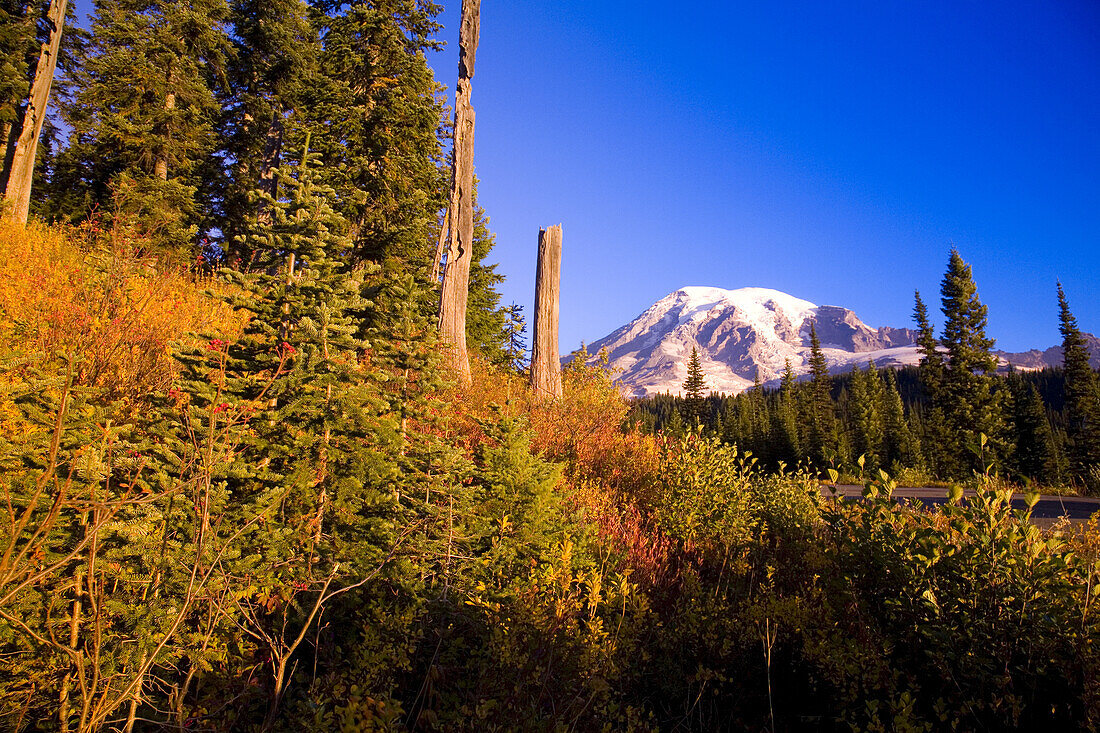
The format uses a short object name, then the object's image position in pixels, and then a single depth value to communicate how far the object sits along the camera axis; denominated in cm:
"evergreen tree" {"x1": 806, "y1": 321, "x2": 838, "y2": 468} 4762
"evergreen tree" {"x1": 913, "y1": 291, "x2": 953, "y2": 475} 2928
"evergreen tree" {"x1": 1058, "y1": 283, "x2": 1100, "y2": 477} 3092
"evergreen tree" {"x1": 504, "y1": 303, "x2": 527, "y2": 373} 2220
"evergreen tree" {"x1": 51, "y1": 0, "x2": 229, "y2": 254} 1385
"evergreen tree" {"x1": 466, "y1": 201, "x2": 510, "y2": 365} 1953
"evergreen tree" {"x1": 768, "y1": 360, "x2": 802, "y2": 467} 5331
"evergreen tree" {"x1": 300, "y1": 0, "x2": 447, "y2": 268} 1045
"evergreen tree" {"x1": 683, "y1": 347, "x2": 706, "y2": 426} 5550
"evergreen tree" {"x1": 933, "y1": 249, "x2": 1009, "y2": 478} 2767
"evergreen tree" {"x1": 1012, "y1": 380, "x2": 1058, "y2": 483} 3866
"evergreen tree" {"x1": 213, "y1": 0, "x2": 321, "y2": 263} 1667
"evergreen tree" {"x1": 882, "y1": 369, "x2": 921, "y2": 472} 4443
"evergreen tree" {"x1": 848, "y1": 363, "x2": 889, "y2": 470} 4712
